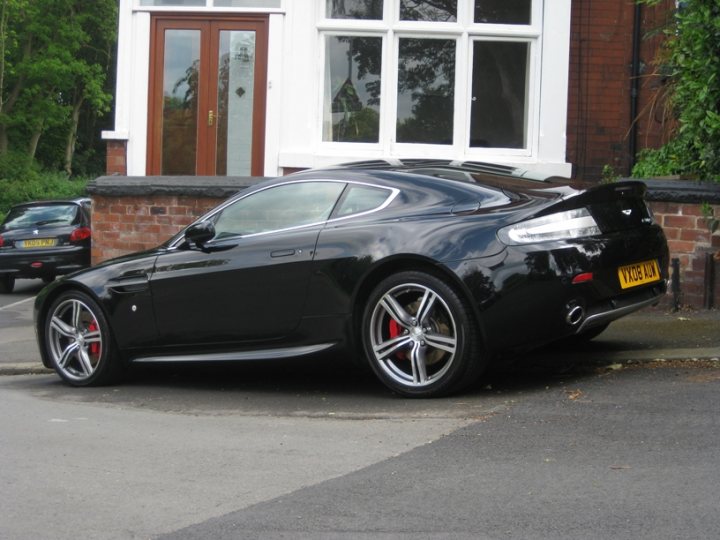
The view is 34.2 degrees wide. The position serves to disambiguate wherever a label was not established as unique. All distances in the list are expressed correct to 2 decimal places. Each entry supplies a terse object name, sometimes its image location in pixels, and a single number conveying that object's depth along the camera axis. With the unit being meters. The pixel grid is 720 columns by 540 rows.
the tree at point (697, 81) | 9.30
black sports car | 6.81
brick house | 13.83
